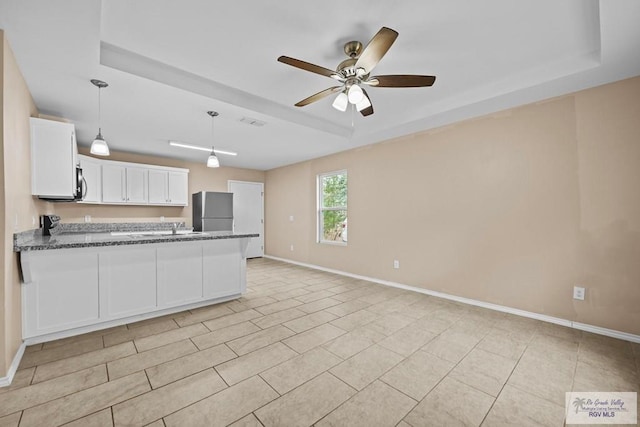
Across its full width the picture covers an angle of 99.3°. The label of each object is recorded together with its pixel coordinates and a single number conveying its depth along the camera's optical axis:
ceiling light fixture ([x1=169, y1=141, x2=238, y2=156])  4.15
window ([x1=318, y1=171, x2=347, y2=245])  5.38
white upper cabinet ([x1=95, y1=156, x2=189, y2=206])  4.89
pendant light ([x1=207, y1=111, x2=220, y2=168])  3.58
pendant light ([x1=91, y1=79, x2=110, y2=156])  2.68
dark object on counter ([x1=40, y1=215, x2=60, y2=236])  3.25
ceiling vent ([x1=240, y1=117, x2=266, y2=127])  3.49
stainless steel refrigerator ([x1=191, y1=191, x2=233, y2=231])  5.53
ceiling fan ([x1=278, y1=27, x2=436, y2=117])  1.87
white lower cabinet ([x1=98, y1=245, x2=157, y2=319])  2.69
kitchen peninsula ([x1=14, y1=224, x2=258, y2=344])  2.36
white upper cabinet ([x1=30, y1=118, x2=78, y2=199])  2.68
